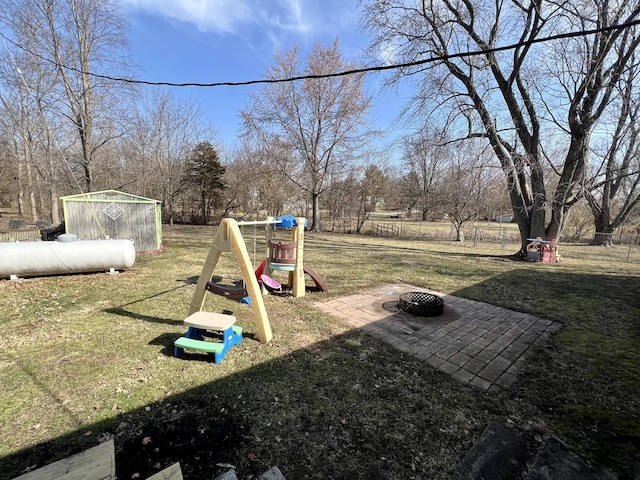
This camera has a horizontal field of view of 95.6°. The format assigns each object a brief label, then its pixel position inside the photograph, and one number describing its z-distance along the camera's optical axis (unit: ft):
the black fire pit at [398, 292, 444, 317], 17.29
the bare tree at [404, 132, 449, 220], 41.06
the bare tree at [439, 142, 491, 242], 68.28
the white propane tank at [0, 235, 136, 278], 21.21
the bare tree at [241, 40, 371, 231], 70.38
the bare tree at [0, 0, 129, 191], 40.29
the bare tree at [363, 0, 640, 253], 33.78
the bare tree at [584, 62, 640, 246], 35.37
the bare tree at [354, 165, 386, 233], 83.35
